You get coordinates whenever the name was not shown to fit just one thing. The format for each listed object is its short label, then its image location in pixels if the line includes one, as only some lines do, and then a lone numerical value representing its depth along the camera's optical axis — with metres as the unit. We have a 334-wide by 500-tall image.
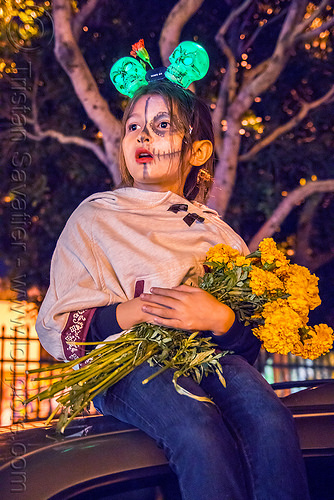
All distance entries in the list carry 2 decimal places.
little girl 1.66
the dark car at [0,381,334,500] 1.48
